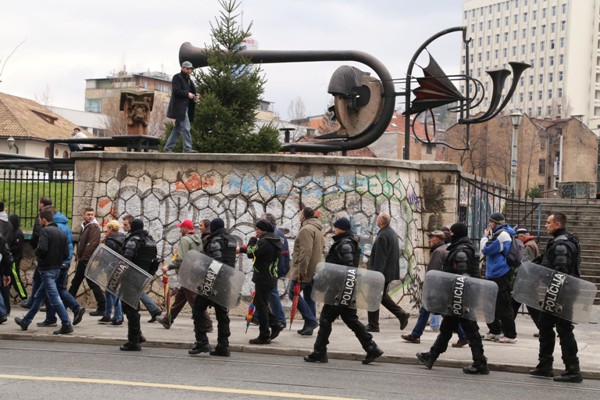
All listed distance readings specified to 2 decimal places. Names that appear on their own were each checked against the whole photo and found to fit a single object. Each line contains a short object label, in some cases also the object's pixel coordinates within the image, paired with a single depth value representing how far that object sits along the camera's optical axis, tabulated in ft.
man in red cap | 43.15
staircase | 77.82
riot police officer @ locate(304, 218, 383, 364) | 36.52
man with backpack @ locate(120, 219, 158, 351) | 38.47
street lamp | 92.89
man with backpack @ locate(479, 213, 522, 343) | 44.34
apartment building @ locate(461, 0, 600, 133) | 457.68
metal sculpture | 59.88
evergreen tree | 59.36
